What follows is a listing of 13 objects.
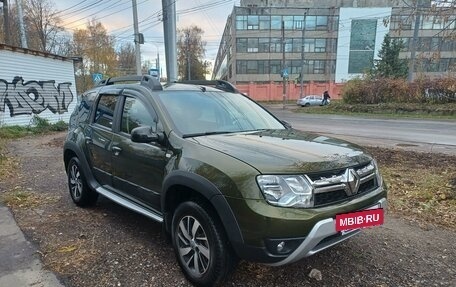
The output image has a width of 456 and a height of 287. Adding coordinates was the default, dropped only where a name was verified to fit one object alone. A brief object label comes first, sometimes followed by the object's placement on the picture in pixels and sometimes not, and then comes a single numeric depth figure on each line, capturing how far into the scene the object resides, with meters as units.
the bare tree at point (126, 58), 64.06
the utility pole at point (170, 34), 10.27
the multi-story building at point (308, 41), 57.34
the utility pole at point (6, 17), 21.31
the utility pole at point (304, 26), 54.53
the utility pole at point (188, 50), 68.71
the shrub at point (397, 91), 23.67
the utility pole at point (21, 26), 19.43
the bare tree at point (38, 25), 37.53
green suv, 2.50
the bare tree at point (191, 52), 74.81
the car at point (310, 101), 40.38
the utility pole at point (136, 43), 18.86
